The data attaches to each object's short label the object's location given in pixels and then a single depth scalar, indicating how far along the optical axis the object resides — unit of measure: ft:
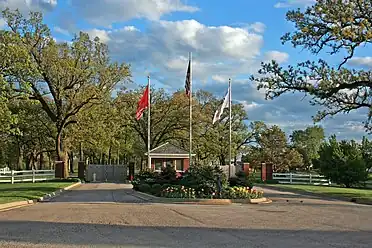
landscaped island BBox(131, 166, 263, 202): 79.00
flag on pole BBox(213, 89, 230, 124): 109.93
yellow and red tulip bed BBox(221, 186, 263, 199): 79.15
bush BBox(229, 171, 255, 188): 87.76
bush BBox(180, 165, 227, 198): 79.51
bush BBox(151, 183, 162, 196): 84.15
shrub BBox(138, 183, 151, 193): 90.58
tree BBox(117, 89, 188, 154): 197.06
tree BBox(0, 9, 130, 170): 146.00
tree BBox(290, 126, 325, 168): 335.22
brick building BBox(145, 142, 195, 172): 163.62
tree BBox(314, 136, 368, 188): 132.02
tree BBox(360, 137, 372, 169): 150.32
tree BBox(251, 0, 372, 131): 82.84
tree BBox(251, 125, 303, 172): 227.20
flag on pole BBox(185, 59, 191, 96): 107.86
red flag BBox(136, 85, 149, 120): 129.49
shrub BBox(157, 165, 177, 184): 91.16
